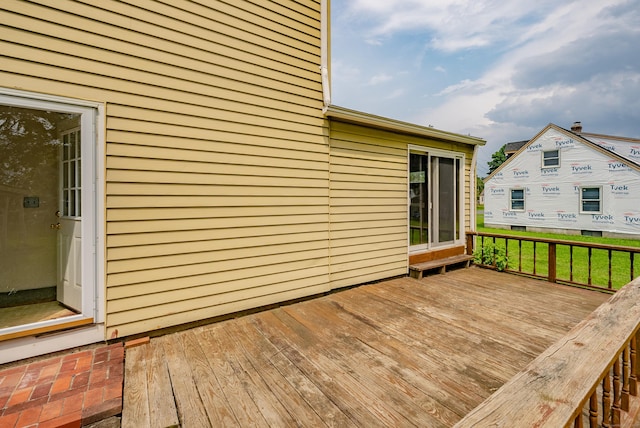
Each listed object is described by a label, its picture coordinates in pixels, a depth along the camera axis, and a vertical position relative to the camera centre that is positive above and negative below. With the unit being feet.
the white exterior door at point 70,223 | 9.00 -0.34
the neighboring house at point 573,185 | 37.70 +4.14
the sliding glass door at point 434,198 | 16.96 +0.90
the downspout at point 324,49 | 12.97 +7.72
